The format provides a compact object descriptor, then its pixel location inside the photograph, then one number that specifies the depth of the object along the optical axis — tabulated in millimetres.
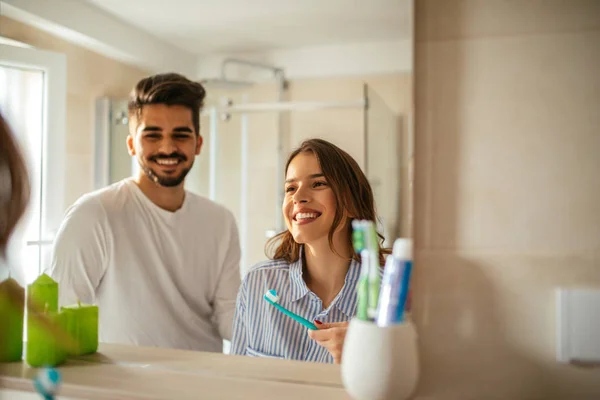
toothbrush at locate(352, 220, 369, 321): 657
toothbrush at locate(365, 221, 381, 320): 660
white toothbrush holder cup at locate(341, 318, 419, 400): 618
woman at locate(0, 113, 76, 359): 942
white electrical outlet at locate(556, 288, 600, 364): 618
